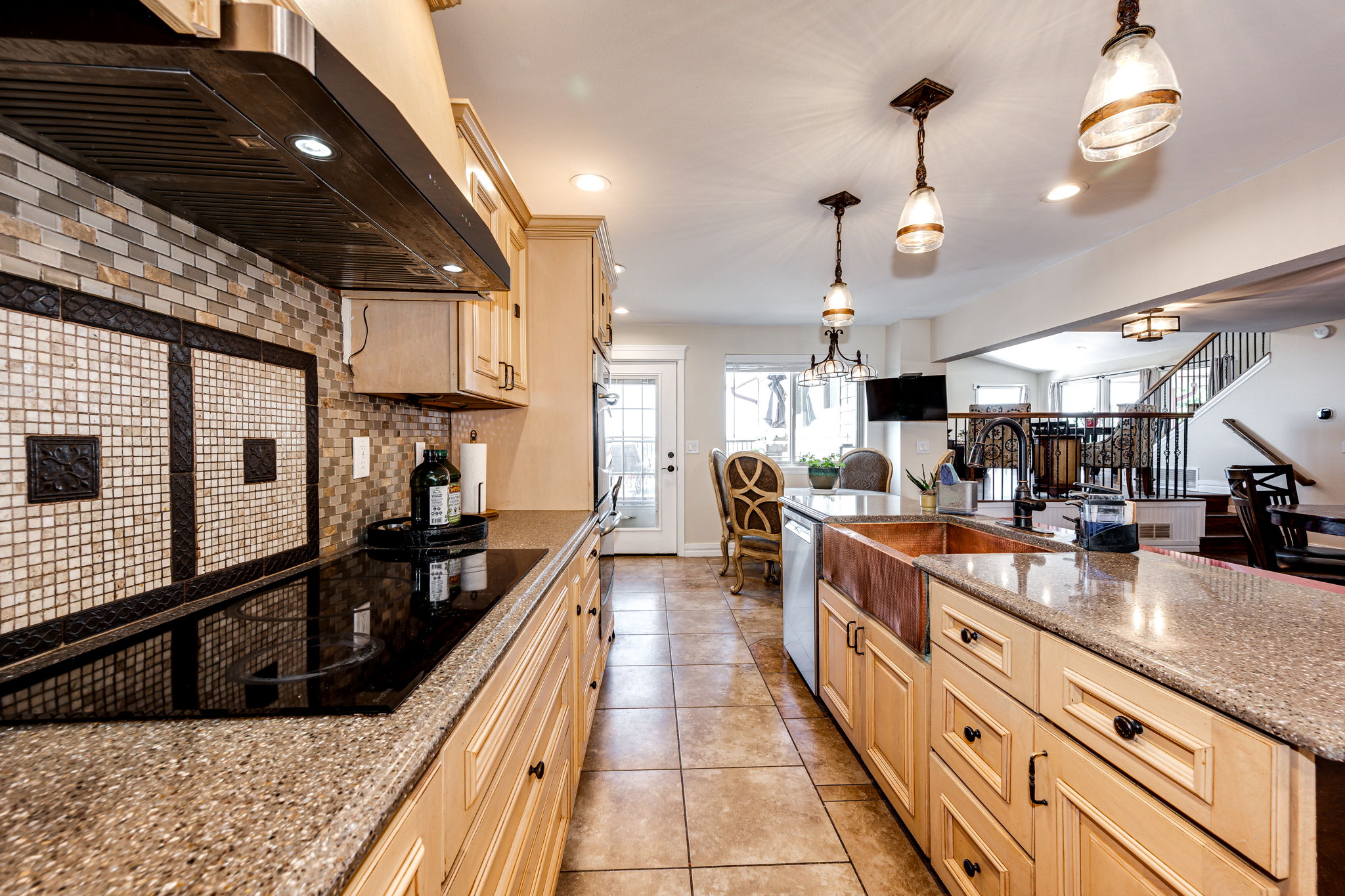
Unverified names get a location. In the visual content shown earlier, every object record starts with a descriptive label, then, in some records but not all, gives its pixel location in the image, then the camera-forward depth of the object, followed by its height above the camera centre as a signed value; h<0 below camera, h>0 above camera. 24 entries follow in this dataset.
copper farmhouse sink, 1.52 -0.41
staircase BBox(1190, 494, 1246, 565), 4.88 -0.86
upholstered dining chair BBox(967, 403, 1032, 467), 5.47 -0.01
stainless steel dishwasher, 2.37 -0.70
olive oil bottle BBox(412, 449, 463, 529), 1.67 -0.15
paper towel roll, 2.14 -0.12
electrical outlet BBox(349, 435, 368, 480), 1.64 -0.02
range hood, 0.58 +0.45
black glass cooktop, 0.64 -0.31
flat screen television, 5.04 +0.47
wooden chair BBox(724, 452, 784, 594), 3.92 -0.43
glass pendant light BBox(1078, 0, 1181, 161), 1.09 +0.75
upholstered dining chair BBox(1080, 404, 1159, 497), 5.14 -0.05
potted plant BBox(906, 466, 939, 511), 2.30 -0.22
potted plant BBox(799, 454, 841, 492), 4.70 -0.25
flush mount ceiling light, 3.68 +0.85
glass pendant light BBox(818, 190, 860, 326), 2.56 +0.72
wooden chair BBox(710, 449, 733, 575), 4.44 -0.31
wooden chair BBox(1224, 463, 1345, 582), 2.74 -0.56
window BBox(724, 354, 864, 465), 5.70 +0.41
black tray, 1.59 -0.27
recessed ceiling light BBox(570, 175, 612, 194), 2.40 +1.23
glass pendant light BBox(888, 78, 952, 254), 1.76 +0.80
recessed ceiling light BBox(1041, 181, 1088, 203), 2.48 +1.22
